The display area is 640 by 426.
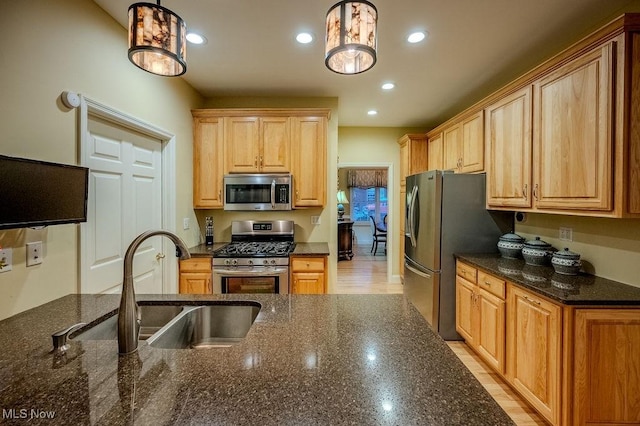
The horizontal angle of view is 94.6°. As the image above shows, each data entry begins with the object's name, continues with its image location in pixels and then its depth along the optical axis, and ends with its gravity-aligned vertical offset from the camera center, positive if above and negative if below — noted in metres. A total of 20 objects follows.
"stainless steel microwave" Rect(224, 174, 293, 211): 3.24 +0.21
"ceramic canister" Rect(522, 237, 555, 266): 2.41 -0.34
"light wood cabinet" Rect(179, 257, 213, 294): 2.94 -0.66
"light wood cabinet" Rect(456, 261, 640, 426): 1.63 -0.85
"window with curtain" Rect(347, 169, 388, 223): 9.24 +0.56
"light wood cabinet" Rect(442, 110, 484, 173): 3.06 +0.76
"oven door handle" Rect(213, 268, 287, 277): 2.87 -0.60
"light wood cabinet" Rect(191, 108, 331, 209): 3.29 +0.71
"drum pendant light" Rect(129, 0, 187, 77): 1.11 +0.69
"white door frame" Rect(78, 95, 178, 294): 2.13 +0.35
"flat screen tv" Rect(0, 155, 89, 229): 1.20 +0.07
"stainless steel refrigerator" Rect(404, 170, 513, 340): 2.96 -0.19
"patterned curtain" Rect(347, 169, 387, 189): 9.23 +1.03
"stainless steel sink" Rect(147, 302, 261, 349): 1.51 -0.59
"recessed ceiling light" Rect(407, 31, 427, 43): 2.25 +1.36
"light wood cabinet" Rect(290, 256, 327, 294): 2.94 -0.63
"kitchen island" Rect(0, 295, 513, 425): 0.70 -0.48
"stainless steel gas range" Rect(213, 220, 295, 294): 2.88 -0.59
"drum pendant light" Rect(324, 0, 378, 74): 1.07 +0.67
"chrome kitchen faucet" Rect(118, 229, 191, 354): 0.96 -0.34
